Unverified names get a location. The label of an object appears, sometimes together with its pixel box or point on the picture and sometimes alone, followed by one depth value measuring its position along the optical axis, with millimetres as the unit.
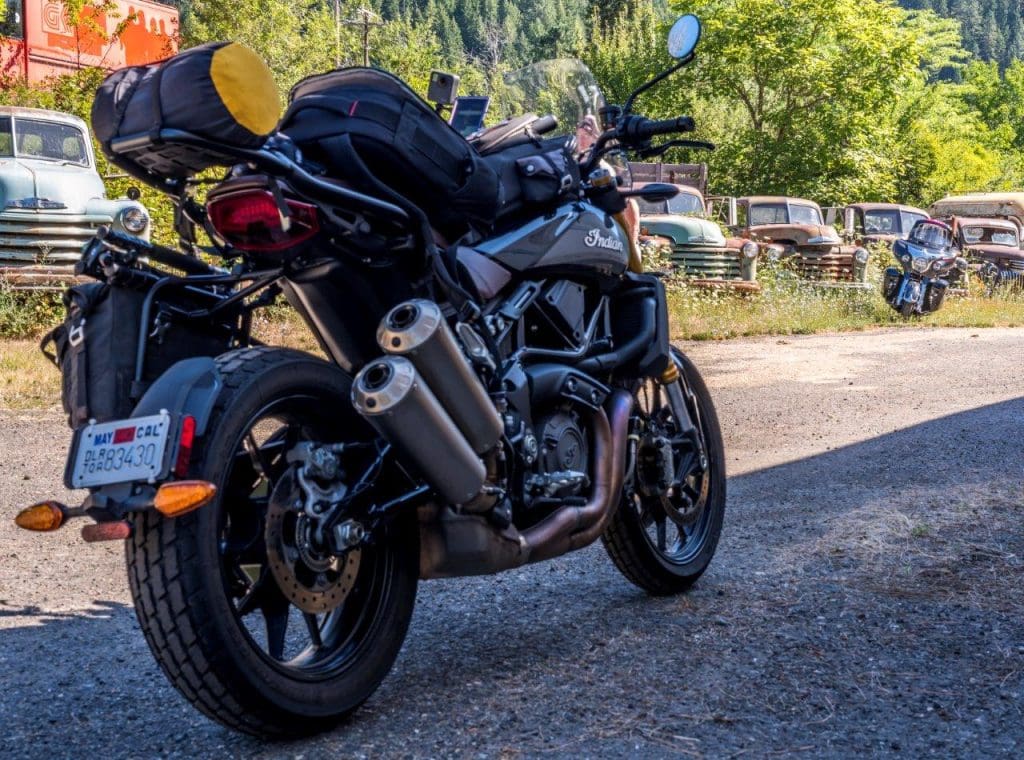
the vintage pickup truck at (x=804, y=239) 21859
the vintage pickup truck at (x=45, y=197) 13367
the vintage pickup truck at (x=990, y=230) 25266
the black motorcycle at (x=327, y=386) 2967
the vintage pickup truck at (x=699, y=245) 19469
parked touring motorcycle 19328
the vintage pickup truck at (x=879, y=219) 27312
